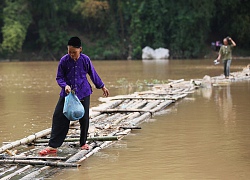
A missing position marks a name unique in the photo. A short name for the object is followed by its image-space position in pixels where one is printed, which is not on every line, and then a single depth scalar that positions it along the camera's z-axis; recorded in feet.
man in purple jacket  38.51
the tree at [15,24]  260.84
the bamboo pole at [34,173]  31.69
